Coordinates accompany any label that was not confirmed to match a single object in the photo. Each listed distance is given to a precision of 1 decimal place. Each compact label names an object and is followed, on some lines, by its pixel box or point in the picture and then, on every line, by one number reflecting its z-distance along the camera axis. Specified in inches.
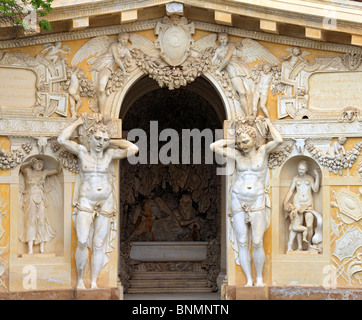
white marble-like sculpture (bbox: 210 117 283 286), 835.4
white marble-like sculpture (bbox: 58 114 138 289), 832.9
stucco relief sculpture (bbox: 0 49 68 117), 845.8
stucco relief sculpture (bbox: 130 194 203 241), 1013.8
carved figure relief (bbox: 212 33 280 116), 855.1
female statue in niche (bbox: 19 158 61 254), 845.2
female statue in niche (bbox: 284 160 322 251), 846.5
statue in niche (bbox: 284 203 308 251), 848.3
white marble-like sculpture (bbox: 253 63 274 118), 854.5
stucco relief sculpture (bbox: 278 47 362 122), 849.5
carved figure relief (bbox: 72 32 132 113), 855.7
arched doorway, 975.0
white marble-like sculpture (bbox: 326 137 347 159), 842.2
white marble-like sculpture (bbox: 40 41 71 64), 854.5
